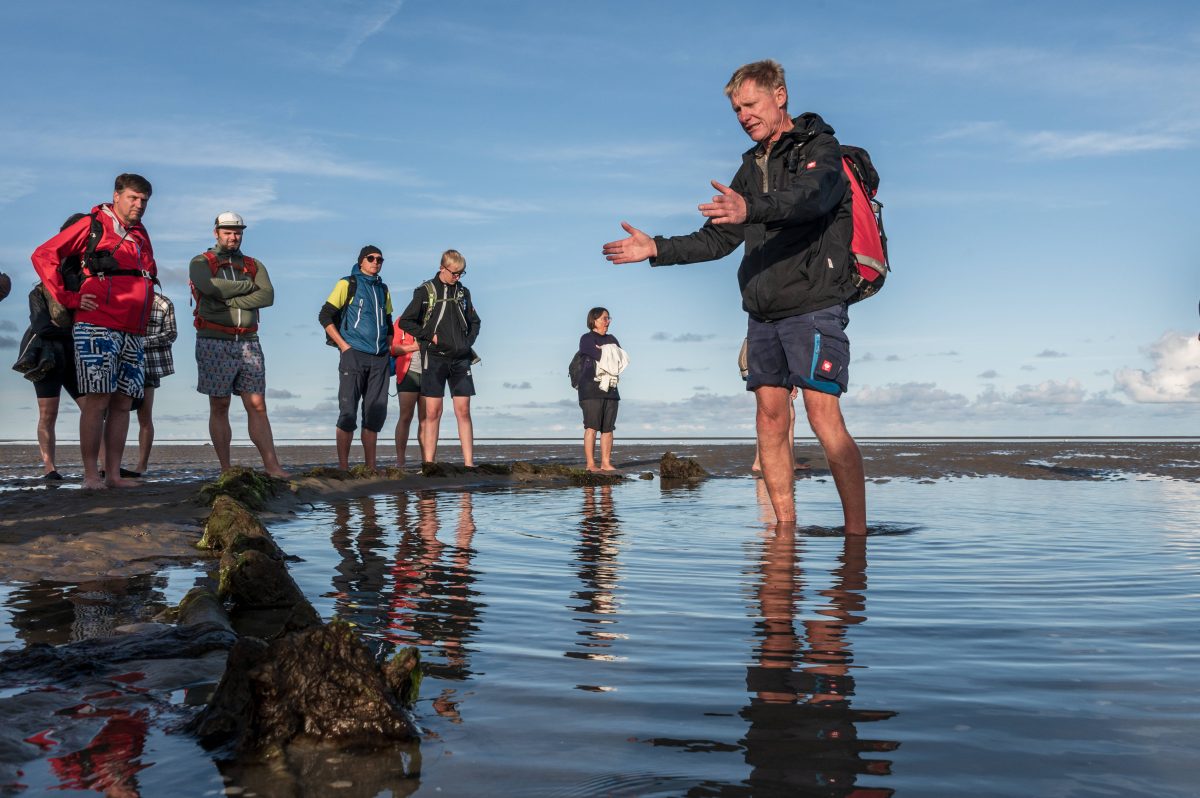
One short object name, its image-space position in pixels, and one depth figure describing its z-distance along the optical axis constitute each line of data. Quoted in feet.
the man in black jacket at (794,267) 18.37
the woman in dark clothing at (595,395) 46.50
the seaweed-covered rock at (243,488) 23.61
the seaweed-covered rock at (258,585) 12.23
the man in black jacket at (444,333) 38.37
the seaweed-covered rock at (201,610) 10.61
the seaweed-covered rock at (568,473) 39.04
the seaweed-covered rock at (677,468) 42.68
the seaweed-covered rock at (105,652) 8.50
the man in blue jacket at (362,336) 35.81
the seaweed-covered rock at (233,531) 14.75
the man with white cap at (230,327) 30.01
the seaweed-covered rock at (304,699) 6.61
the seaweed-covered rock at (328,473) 32.99
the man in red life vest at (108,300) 25.13
